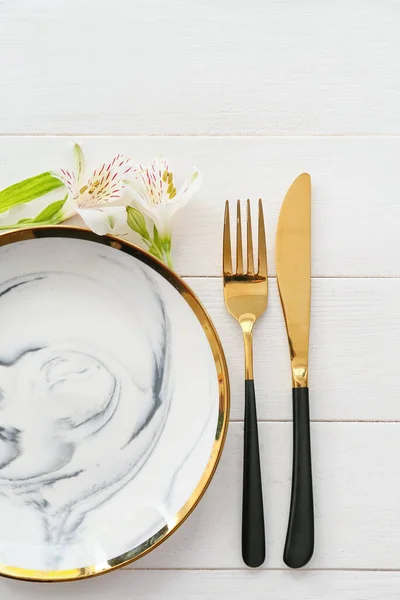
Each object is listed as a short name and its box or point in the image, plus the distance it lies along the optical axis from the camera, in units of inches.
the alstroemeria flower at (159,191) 25.0
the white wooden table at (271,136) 26.5
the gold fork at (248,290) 25.5
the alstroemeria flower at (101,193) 24.3
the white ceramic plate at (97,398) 24.8
